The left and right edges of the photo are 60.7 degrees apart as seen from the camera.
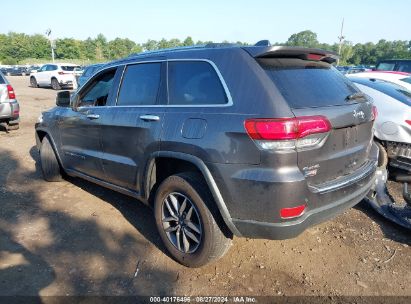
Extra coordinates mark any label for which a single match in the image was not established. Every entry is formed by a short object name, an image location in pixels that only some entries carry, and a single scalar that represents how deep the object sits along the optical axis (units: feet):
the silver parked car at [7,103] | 26.56
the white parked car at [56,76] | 67.31
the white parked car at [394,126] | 15.81
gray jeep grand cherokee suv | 8.15
